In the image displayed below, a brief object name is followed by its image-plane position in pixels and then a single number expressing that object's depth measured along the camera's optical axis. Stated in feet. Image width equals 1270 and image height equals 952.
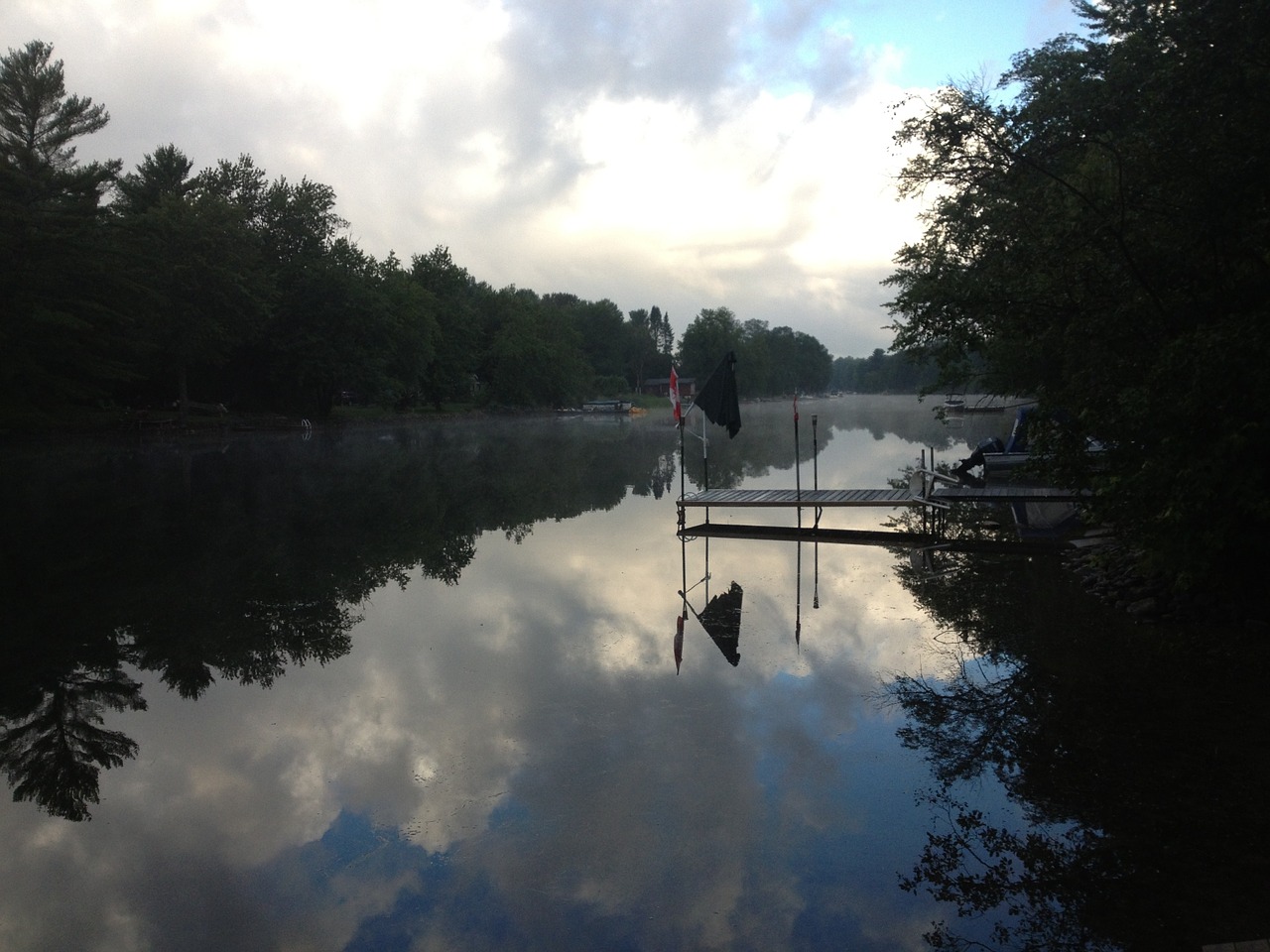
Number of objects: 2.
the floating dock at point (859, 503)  52.13
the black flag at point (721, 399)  58.39
